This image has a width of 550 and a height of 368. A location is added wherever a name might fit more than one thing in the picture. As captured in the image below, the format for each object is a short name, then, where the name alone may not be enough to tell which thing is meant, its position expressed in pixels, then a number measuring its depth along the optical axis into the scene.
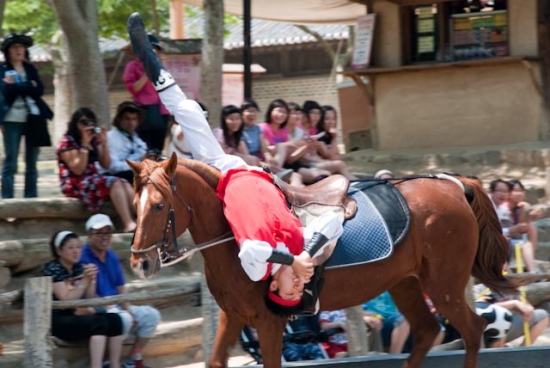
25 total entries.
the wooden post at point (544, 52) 27.39
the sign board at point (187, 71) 23.91
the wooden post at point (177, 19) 34.94
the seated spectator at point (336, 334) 15.22
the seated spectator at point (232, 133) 17.92
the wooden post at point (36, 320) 12.80
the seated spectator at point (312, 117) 20.55
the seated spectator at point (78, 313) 13.62
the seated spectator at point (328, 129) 20.56
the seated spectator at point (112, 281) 14.23
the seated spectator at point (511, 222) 18.34
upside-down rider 11.06
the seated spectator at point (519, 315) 17.08
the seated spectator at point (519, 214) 18.73
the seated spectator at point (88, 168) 16.84
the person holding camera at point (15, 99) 17.61
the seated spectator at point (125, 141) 17.37
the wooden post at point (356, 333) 14.81
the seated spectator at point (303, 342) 14.93
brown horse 11.25
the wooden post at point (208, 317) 13.77
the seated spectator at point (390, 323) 15.71
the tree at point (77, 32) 22.02
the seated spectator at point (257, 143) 18.87
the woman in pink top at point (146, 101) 19.41
